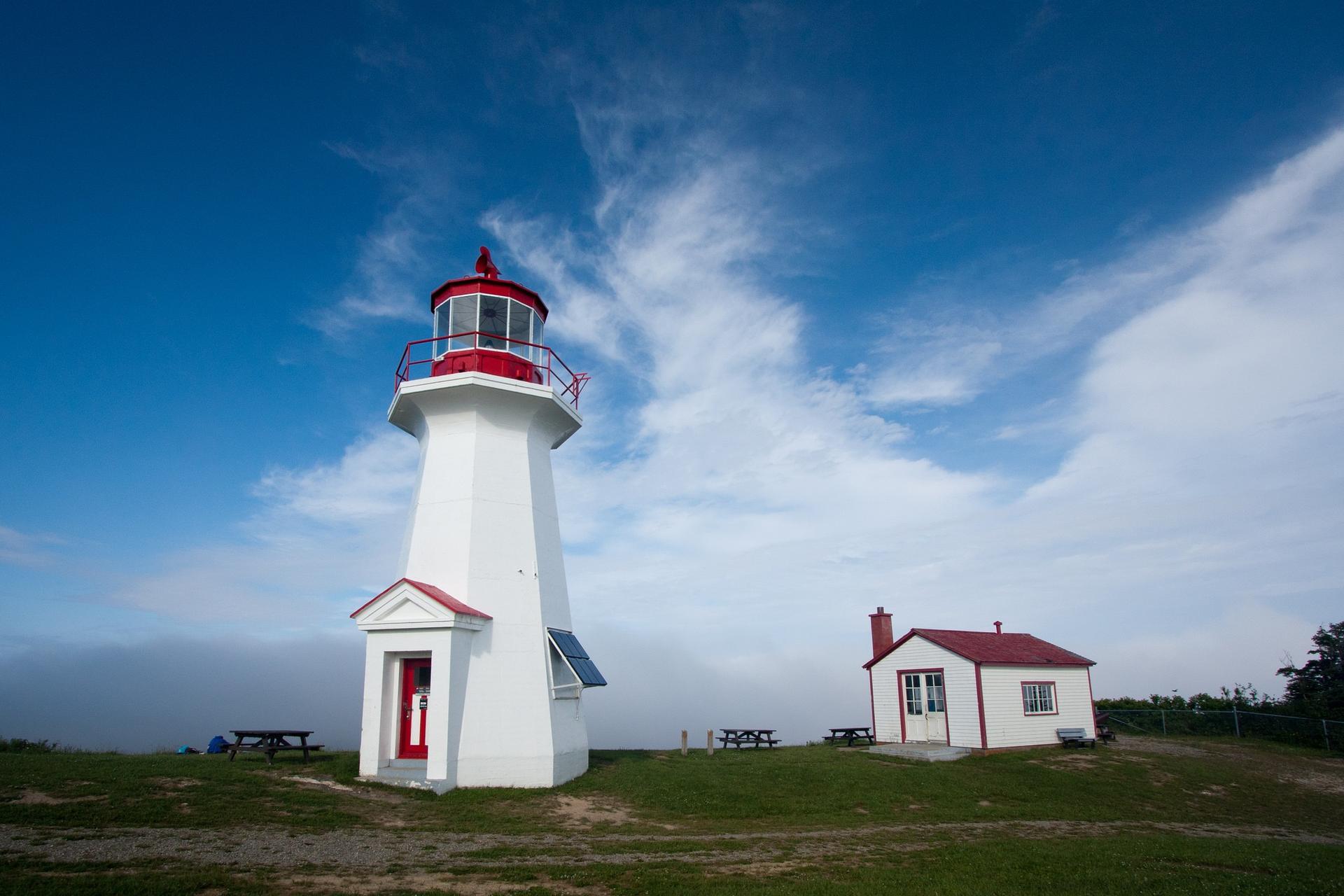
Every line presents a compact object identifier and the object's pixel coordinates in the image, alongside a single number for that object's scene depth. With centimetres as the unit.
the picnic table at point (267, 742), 1672
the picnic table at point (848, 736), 2675
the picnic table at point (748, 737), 2639
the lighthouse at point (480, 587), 1633
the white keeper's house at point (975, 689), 2422
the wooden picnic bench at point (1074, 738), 2541
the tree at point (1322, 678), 3094
